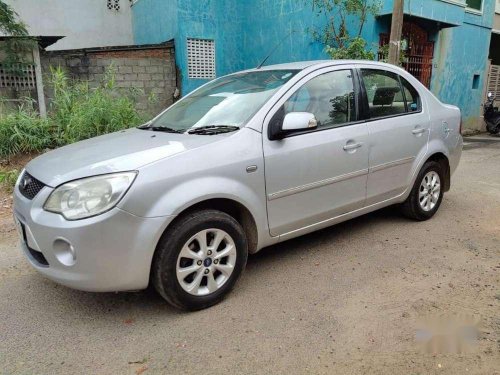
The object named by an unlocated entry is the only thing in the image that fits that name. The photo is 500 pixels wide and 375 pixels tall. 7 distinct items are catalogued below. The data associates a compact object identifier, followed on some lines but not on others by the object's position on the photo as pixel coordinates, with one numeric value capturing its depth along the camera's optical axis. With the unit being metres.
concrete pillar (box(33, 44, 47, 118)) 8.63
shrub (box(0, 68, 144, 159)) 6.33
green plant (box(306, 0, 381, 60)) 8.87
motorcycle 12.89
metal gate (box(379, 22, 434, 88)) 10.90
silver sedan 2.56
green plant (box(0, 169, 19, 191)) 5.61
